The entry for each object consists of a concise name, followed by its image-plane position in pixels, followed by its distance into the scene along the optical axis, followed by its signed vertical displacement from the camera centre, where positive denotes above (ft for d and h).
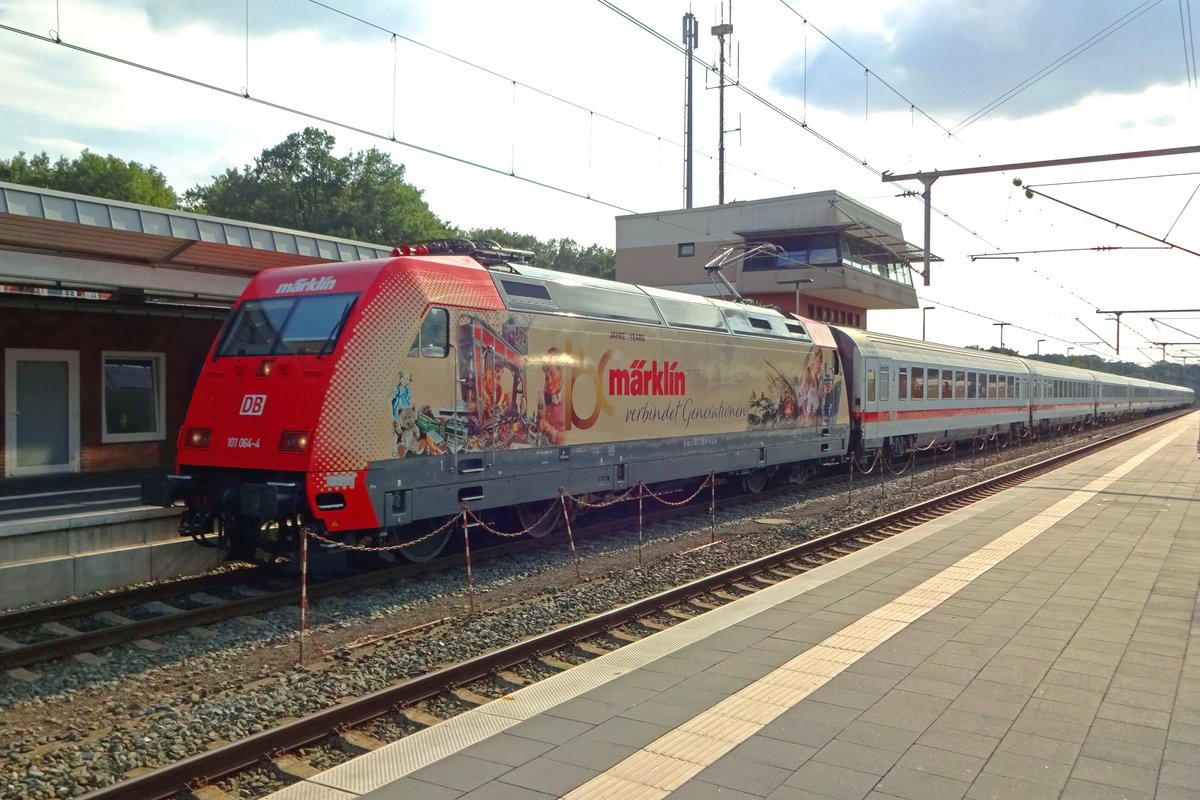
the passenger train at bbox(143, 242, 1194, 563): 29.71 -0.18
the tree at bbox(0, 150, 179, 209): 192.03 +47.60
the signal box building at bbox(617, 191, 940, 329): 131.54 +23.15
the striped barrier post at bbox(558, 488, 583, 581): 33.71 -6.12
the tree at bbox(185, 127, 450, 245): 202.39 +45.89
